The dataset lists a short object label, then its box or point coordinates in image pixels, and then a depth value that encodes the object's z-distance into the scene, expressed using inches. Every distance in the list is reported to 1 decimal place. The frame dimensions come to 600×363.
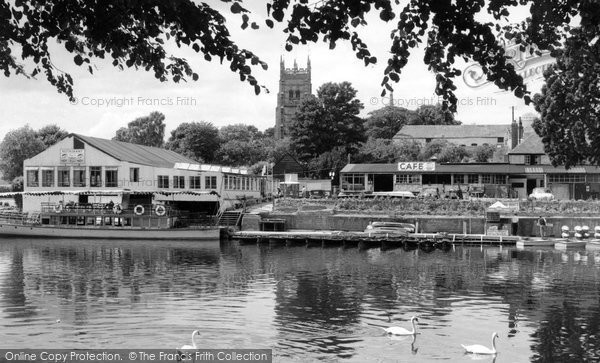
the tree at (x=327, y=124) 4224.9
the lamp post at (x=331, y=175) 3630.7
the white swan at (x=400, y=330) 899.4
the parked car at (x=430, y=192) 2964.3
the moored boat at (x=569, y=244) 2212.1
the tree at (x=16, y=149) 4357.8
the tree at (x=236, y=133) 5349.4
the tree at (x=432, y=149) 4623.5
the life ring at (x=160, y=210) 2568.9
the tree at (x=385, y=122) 5816.9
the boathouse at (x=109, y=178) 2802.7
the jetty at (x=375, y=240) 2273.6
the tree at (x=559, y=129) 1344.5
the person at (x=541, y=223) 2485.2
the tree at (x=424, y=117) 6058.1
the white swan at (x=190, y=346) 794.2
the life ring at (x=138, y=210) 2581.2
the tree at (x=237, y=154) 4790.8
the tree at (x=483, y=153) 4416.6
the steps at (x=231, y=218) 2775.6
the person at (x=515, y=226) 2551.7
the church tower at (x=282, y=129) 7691.9
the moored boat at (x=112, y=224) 2518.5
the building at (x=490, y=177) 3164.4
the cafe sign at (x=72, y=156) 2864.2
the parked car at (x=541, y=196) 2733.8
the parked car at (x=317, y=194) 3063.0
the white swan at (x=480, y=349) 818.8
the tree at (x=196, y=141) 4815.5
